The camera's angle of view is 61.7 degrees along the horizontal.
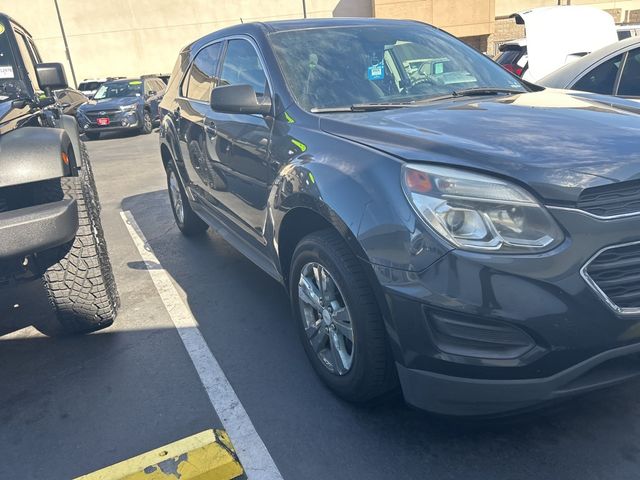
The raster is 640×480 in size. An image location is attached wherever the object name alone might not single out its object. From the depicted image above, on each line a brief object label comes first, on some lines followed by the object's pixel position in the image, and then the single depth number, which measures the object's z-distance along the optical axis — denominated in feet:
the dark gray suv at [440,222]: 5.78
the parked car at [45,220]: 8.50
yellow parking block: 6.86
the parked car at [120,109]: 47.42
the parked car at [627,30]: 30.04
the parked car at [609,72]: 14.40
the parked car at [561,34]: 18.63
